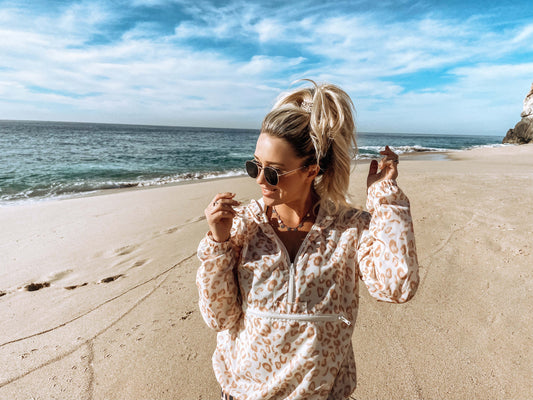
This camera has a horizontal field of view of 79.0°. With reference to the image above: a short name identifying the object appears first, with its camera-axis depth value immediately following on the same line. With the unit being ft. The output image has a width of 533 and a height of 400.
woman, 4.37
